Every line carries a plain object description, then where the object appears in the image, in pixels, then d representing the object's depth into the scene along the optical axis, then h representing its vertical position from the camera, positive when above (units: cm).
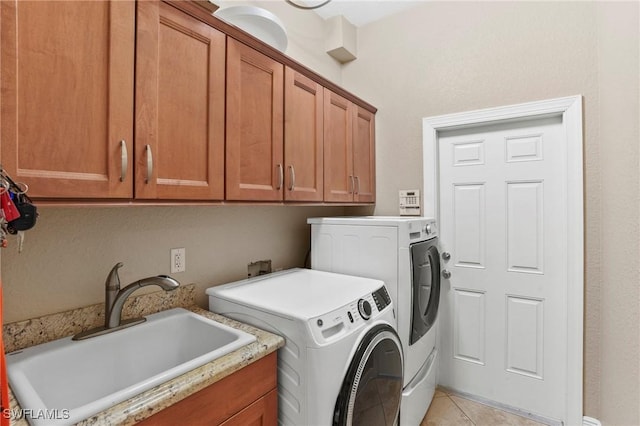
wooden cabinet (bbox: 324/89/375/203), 203 +45
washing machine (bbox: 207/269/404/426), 115 -52
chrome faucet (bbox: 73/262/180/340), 125 -31
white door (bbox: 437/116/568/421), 205 -33
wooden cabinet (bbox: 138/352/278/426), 90 -59
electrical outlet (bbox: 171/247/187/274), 155 -23
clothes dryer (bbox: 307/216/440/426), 174 -31
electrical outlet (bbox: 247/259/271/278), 194 -33
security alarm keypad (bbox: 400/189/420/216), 245 +10
